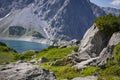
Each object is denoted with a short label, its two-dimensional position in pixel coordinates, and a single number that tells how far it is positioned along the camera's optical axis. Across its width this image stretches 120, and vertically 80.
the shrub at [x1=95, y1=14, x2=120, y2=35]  19.68
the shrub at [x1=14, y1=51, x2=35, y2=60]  37.41
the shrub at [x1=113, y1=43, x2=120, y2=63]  14.55
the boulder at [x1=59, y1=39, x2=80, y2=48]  35.37
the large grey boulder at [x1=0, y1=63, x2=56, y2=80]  10.39
